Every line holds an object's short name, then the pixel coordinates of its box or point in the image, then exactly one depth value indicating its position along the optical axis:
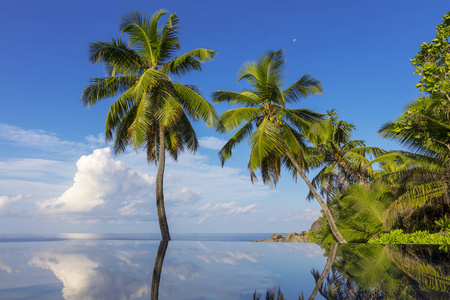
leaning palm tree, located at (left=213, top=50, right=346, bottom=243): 12.72
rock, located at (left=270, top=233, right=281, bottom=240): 29.03
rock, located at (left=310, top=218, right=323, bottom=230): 27.16
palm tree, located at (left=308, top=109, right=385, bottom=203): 16.61
